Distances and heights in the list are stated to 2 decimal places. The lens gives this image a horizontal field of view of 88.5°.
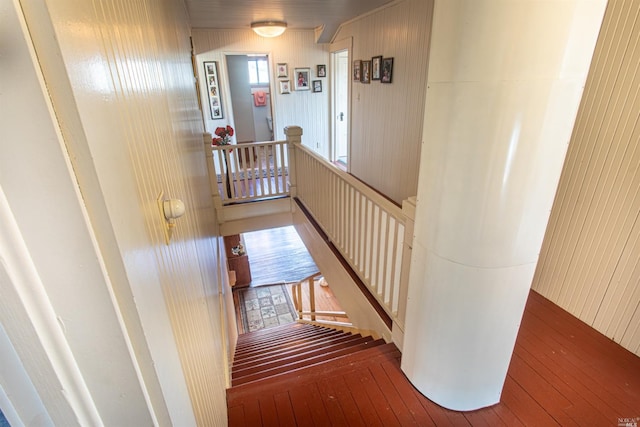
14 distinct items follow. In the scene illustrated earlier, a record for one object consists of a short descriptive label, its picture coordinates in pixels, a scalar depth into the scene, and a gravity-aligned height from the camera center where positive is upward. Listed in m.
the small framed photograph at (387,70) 3.75 +0.14
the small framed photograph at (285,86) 5.40 -0.02
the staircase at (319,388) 1.52 -1.43
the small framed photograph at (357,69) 4.52 +0.19
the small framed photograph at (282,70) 5.30 +0.22
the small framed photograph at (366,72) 4.29 +0.14
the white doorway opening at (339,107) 5.54 -0.39
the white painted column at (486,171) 0.96 -0.29
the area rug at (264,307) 4.79 -3.19
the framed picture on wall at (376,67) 3.99 +0.19
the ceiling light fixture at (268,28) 4.44 +0.73
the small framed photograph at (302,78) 5.40 +0.10
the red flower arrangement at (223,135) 3.85 -0.54
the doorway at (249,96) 6.84 -0.22
